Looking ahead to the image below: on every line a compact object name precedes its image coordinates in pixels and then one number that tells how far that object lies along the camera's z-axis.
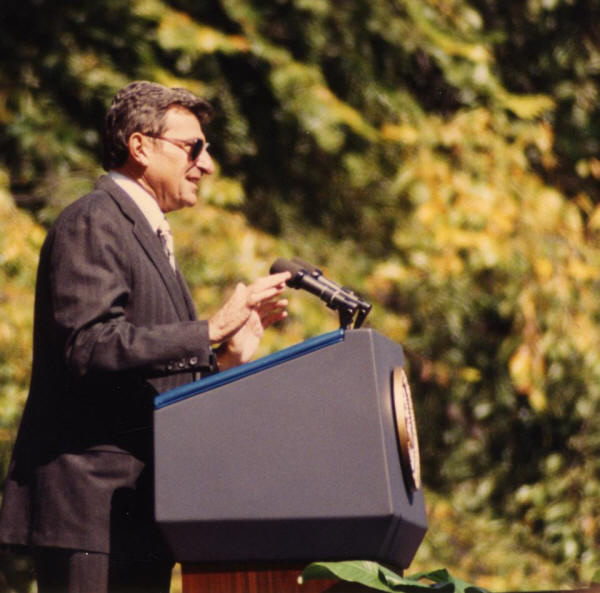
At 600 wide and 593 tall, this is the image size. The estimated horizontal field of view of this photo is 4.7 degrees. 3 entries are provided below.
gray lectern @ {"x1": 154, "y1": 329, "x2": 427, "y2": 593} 11.50
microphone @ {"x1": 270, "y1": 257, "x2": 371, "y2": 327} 11.70
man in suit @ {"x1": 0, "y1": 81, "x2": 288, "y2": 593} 11.68
